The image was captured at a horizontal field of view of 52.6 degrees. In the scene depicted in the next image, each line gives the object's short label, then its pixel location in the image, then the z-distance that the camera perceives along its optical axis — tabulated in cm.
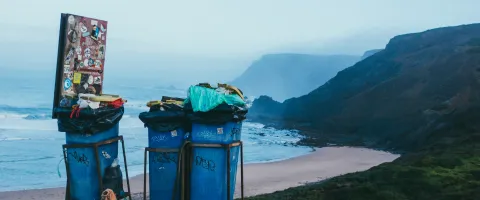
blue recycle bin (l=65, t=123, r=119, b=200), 527
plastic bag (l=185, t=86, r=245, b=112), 528
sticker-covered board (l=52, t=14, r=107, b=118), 537
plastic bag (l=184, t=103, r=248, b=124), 530
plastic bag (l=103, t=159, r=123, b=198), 543
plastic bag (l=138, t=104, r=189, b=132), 554
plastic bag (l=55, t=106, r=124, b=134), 520
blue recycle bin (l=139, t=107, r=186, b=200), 555
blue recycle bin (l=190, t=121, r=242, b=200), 533
